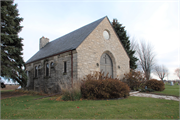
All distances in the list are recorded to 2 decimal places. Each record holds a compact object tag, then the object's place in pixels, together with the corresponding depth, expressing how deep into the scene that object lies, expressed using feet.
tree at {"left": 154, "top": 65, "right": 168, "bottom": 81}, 142.26
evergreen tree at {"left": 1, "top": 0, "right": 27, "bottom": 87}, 39.58
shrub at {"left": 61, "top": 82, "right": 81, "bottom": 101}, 28.58
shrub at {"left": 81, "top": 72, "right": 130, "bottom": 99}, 28.91
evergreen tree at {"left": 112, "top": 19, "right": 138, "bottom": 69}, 74.32
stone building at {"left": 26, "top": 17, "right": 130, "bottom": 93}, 39.54
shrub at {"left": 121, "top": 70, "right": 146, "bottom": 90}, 46.42
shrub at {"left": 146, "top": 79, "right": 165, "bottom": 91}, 44.40
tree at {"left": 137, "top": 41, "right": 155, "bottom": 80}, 100.06
